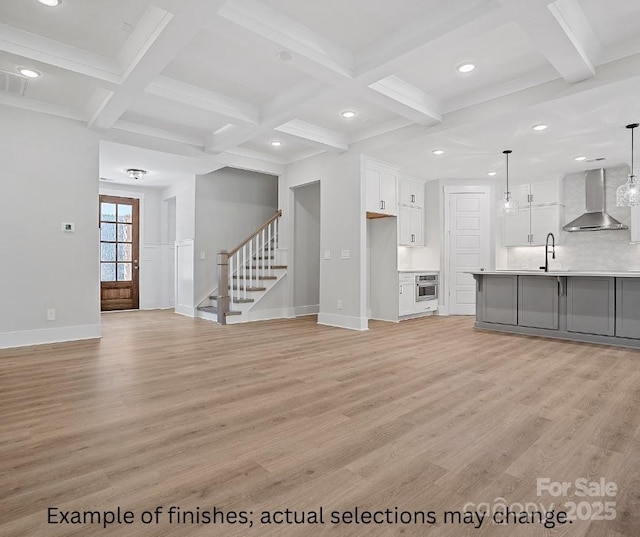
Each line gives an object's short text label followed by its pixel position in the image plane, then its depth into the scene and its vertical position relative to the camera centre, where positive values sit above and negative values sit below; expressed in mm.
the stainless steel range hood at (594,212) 6391 +993
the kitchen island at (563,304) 4594 -470
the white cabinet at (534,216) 7164 +1042
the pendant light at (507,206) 5684 +952
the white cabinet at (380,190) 6117 +1308
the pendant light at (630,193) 4395 +906
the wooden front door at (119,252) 8305 +335
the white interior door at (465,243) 7590 +519
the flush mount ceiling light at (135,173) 7262 +1814
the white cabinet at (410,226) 7090 +827
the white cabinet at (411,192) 7156 +1482
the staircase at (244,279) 6492 -207
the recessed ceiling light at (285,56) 3344 +1893
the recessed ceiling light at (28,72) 3740 +1941
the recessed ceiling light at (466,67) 3756 +2013
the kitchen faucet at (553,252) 7166 +332
